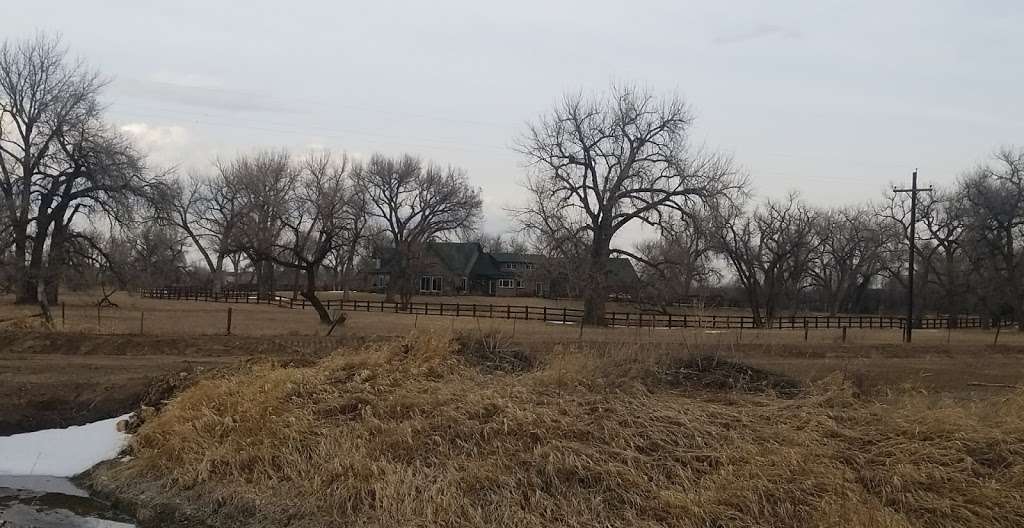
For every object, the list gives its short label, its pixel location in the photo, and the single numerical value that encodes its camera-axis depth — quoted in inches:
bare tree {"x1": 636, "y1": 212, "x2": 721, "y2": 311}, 1711.4
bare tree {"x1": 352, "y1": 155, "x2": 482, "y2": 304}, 2982.3
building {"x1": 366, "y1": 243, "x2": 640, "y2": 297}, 3160.9
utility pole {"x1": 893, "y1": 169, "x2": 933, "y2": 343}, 1572.8
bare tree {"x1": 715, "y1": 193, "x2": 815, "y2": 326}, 2337.6
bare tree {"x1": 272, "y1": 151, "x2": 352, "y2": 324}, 2474.2
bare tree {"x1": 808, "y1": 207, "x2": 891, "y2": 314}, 2947.8
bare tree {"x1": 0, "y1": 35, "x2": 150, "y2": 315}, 1676.9
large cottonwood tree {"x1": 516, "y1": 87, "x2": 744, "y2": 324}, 1748.3
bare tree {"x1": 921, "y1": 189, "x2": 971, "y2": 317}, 2450.8
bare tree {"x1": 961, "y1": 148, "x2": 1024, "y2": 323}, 2135.8
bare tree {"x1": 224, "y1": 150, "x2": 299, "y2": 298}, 2728.8
